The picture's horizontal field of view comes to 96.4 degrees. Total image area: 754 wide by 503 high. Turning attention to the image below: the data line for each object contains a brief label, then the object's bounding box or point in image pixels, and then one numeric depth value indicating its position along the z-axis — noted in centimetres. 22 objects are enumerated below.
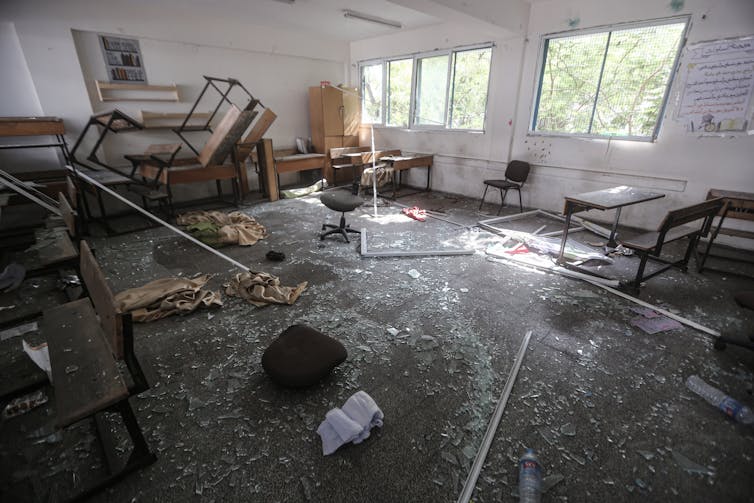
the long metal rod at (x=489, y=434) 147
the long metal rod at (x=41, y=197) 372
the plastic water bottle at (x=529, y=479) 141
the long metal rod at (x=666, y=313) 254
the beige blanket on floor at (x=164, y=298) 271
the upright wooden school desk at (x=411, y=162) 621
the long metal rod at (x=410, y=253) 387
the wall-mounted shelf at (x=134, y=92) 495
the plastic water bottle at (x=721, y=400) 182
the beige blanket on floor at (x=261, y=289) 293
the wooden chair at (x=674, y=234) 283
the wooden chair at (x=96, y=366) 129
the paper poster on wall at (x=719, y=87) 375
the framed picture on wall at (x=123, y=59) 492
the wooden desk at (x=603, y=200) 316
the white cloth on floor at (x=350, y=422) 165
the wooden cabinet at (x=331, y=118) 711
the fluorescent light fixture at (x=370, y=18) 547
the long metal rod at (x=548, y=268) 324
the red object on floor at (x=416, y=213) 523
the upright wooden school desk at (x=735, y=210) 341
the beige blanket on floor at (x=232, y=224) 420
